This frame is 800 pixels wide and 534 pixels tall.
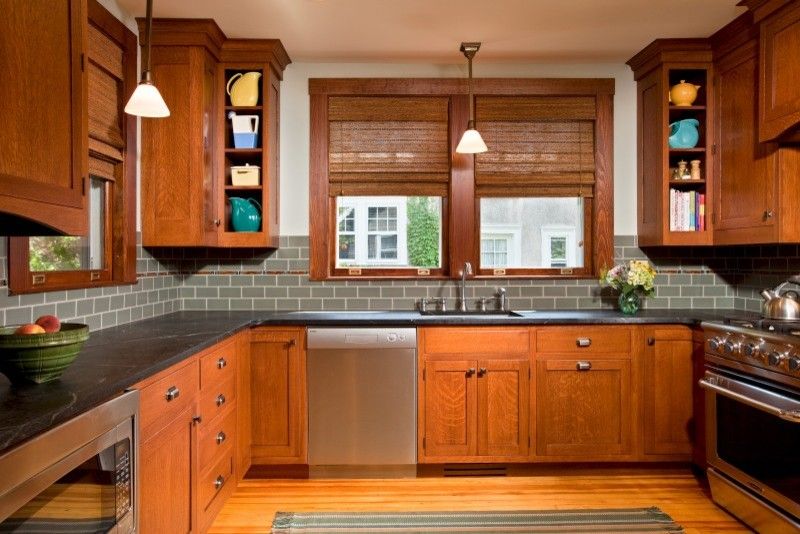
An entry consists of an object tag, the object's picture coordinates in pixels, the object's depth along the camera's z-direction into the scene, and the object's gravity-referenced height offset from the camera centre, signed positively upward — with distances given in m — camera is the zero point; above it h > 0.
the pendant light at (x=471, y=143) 3.35 +0.72
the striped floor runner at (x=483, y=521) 2.72 -1.24
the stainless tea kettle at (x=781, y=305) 2.88 -0.20
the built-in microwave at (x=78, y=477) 1.21 -0.51
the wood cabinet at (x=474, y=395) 3.29 -0.74
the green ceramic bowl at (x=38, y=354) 1.56 -0.24
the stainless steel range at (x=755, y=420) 2.36 -0.70
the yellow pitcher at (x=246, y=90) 3.52 +1.08
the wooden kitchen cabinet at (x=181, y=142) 3.23 +0.70
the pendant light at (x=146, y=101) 2.36 +0.68
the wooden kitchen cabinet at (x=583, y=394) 3.31 -0.74
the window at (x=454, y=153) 3.83 +0.75
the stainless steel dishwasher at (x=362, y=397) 3.27 -0.75
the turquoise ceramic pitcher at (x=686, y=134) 3.58 +0.82
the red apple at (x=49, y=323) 1.70 -0.17
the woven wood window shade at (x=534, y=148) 3.85 +0.79
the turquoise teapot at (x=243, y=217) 3.56 +0.31
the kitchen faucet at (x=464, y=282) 3.73 -0.11
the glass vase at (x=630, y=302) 3.57 -0.23
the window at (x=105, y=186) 2.58 +0.43
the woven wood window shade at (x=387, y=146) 3.84 +0.80
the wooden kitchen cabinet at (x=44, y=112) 1.48 +0.43
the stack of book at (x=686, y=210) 3.58 +0.34
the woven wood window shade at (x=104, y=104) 2.73 +0.81
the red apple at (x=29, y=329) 1.62 -0.18
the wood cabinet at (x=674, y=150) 3.52 +0.72
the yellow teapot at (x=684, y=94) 3.53 +1.05
